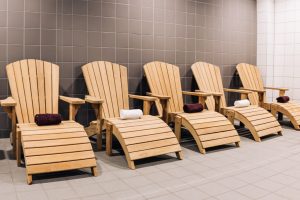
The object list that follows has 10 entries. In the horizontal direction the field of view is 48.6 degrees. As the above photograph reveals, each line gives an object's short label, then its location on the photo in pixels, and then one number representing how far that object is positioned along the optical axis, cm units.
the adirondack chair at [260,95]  518
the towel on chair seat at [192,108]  421
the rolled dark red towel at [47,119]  321
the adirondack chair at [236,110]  448
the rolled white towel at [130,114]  367
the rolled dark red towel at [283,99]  543
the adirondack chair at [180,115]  391
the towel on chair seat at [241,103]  479
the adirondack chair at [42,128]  290
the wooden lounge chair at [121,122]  335
